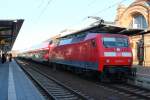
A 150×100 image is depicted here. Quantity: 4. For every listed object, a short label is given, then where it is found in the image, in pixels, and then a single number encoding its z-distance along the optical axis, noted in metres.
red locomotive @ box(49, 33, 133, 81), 7.65
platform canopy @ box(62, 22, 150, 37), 8.71
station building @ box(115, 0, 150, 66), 19.50
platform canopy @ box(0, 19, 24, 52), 11.07
